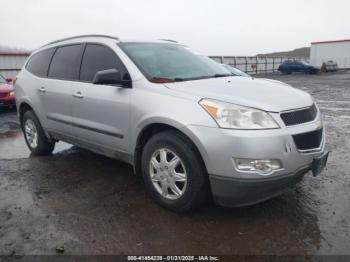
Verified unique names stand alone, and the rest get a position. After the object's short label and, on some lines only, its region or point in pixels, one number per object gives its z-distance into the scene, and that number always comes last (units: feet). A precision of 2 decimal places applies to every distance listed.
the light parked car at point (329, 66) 114.46
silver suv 9.11
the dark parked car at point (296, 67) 107.24
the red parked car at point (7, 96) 33.42
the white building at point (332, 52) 135.44
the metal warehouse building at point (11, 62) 56.18
